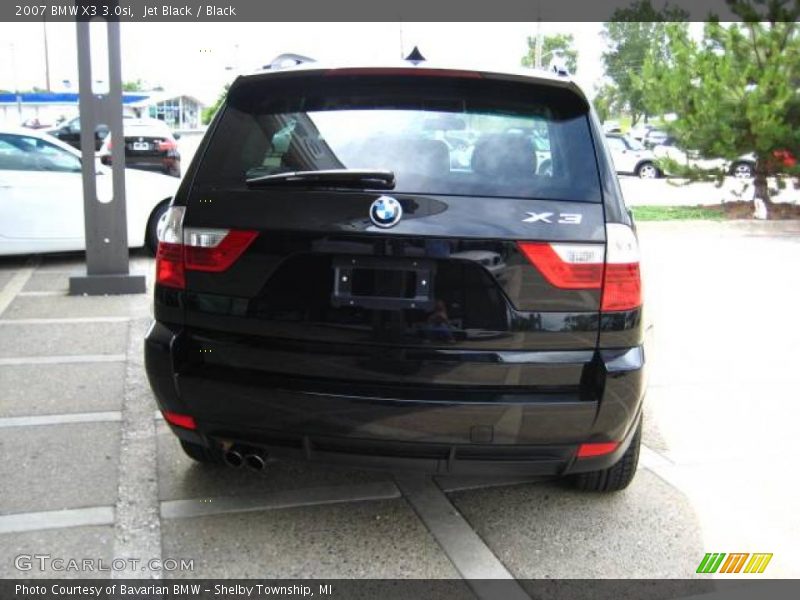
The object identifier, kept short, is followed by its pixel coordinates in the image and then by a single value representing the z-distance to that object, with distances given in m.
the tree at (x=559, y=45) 60.84
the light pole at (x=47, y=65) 68.51
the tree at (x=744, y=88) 13.12
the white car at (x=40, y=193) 8.22
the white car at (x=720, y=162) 14.35
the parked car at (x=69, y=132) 20.00
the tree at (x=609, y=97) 58.28
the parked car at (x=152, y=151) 14.08
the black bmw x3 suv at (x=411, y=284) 2.67
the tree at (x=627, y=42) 56.08
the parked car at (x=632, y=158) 27.94
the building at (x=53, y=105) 43.69
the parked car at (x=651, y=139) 28.35
